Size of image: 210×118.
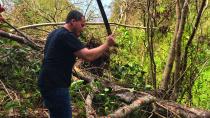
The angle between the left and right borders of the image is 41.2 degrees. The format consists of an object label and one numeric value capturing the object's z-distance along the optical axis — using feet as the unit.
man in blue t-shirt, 8.92
